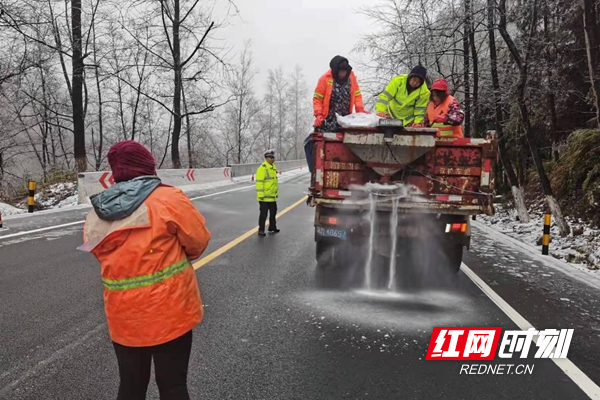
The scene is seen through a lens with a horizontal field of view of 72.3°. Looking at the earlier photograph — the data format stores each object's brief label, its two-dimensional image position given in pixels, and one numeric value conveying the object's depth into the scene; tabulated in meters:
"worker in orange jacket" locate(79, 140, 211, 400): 2.03
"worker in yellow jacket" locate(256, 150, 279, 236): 8.55
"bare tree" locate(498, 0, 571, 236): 9.20
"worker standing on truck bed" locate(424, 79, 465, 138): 5.88
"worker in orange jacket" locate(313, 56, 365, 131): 6.39
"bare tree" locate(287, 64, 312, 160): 64.81
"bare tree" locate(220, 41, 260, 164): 40.66
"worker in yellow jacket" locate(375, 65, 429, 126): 6.15
